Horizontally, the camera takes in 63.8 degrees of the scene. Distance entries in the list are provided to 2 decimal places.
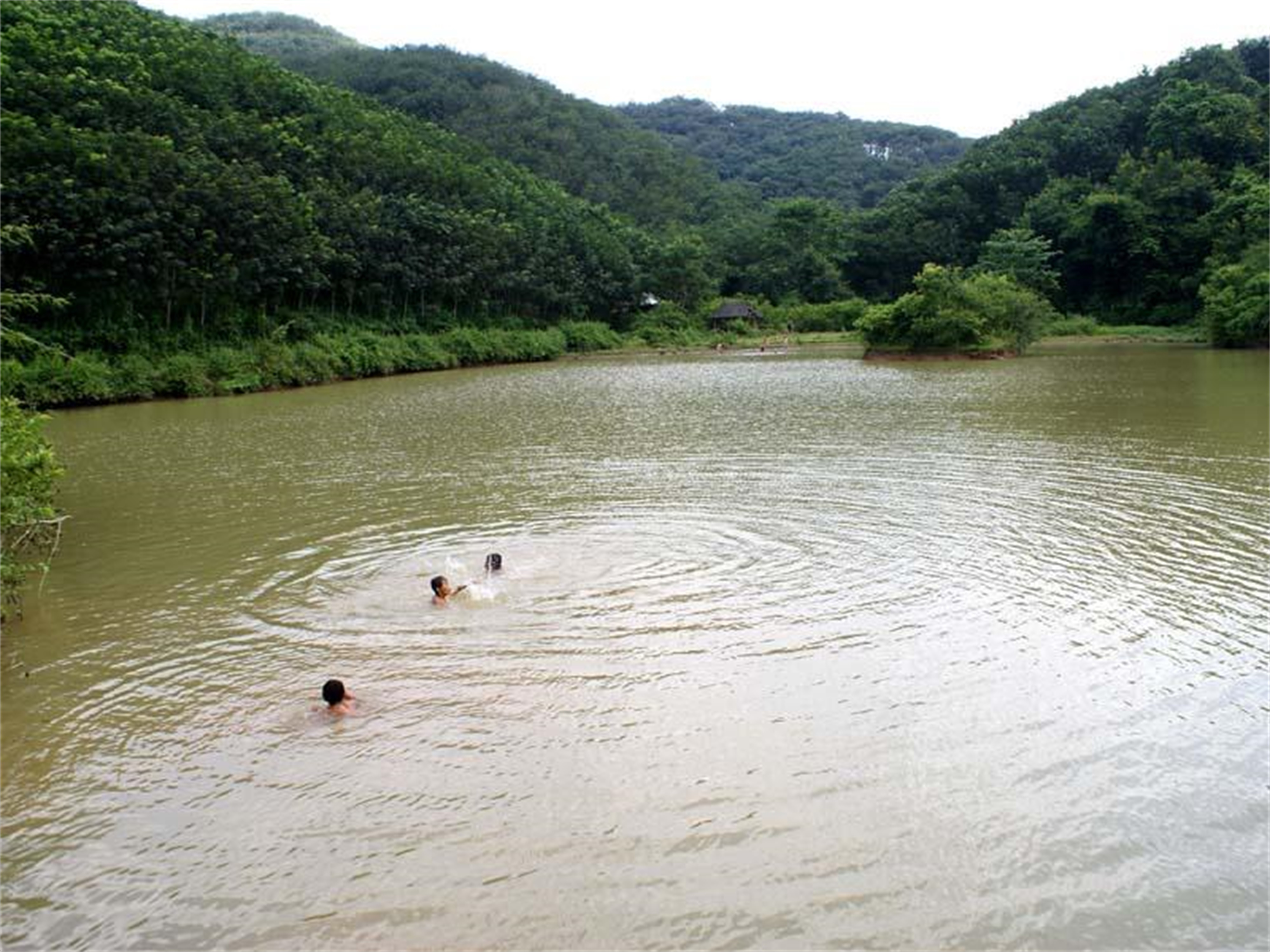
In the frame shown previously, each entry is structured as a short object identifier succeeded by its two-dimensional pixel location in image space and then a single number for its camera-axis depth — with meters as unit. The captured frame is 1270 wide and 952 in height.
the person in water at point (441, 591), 9.23
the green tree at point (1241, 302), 43.31
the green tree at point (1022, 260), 64.31
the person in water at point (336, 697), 6.86
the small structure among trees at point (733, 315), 71.12
